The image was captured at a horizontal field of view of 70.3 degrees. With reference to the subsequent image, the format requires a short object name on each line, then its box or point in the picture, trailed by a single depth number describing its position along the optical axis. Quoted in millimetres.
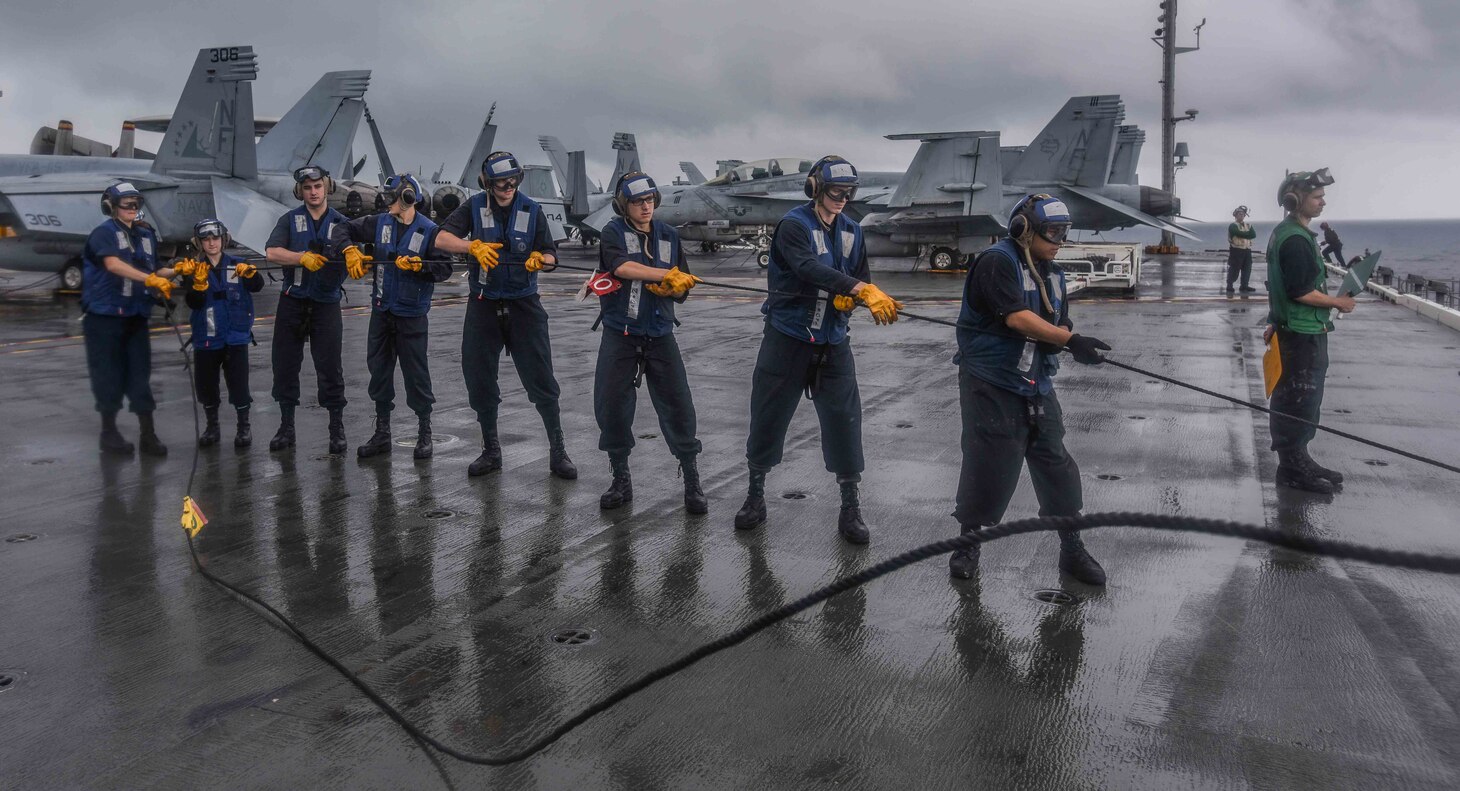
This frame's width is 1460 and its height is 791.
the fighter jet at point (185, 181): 19531
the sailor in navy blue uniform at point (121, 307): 7391
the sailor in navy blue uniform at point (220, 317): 7594
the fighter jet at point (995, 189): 26406
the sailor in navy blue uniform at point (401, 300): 7121
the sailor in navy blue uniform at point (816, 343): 5266
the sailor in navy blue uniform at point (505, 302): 6621
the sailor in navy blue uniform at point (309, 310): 7500
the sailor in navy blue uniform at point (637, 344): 5871
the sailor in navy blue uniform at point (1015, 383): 4570
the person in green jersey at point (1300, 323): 6137
